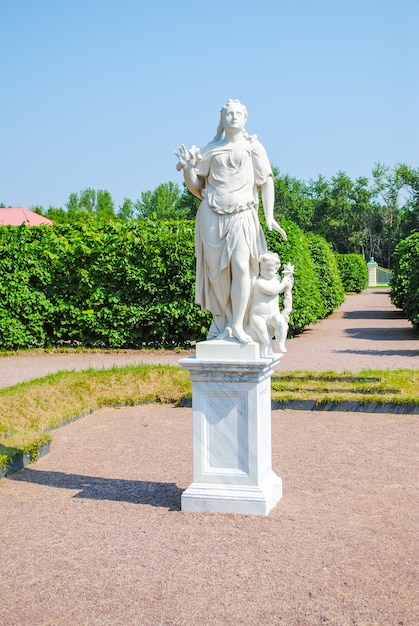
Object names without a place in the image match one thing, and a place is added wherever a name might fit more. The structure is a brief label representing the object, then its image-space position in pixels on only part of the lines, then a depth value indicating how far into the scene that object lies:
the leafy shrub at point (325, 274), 24.95
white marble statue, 5.43
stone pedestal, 5.44
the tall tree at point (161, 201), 77.94
